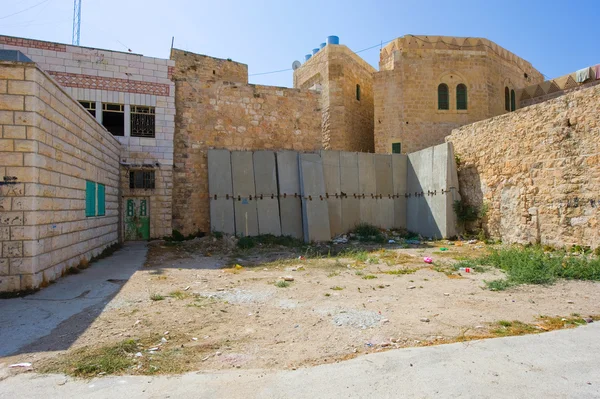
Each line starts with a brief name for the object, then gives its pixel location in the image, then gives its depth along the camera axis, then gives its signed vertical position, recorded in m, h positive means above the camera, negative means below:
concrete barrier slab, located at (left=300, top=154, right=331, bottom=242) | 11.38 +0.24
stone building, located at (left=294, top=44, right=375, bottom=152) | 16.95 +5.33
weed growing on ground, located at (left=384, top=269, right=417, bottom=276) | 6.88 -1.26
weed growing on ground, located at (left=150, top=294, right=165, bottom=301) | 5.10 -1.24
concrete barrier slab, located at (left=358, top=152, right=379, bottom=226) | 12.46 +0.69
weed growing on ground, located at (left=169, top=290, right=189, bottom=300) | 5.30 -1.27
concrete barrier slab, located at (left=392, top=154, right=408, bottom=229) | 12.83 +0.69
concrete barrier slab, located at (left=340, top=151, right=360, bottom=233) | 12.16 +0.55
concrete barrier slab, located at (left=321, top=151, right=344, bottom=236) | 11.88 +0.64
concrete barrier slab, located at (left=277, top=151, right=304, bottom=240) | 11.70 +0.45
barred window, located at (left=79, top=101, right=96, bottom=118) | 11.55 +3.38
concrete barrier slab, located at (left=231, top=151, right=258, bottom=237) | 11.48 +0.47
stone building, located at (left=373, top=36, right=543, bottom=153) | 16.39 +5.12
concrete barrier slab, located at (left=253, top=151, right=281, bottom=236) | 11.57 +0.51
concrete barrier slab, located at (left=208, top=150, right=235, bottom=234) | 11.41 +0.58
